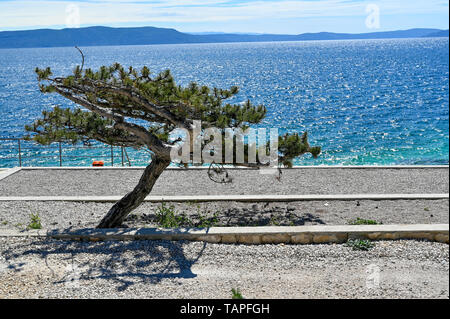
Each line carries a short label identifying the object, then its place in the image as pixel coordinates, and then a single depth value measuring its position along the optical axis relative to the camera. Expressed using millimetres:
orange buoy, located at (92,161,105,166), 12692
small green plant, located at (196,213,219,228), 6938
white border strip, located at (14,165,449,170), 10662
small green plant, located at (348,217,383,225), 6664
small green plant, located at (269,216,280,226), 6844
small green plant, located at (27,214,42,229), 6637
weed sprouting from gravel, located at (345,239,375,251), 5679
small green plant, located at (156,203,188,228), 6852
